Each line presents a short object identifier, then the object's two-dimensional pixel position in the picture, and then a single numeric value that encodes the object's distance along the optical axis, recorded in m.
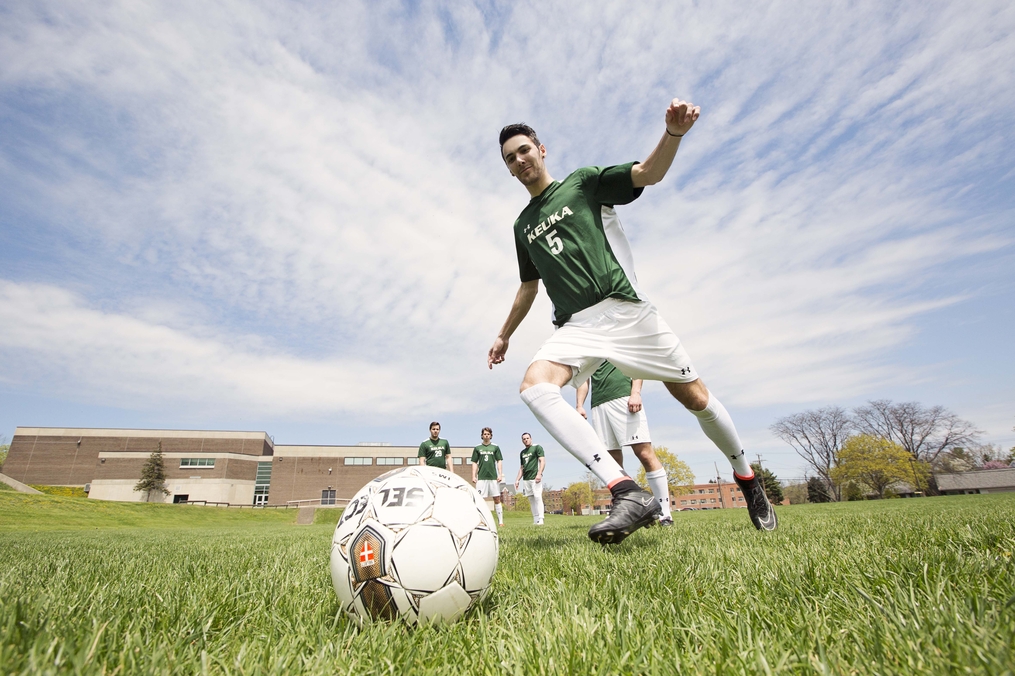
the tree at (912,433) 54.41
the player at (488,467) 15.60
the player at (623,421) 7.50
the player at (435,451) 13.81
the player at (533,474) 14.36
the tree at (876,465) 51.12
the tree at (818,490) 56.38
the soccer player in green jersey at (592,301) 3.79
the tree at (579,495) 83.50
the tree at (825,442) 55.06
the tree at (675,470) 61.81
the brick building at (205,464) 64.81
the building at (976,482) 61.53
